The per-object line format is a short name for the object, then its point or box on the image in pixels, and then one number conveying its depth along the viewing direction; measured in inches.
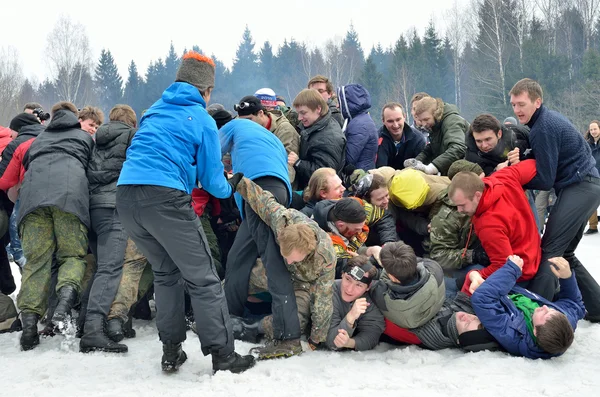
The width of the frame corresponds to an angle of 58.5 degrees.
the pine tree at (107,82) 2069.4
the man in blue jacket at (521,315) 145.5
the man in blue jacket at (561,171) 180.2
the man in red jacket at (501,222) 169.3
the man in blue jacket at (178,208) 139.6
